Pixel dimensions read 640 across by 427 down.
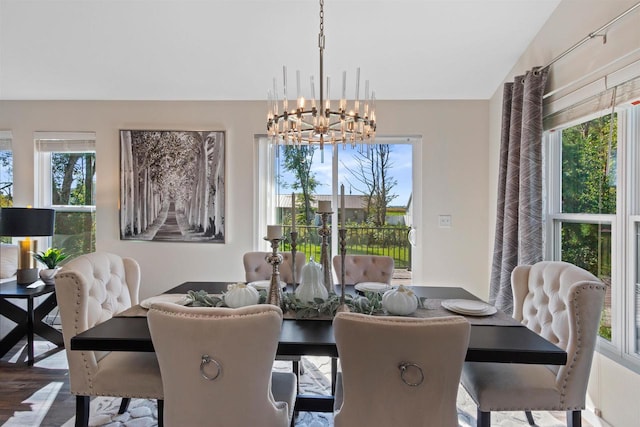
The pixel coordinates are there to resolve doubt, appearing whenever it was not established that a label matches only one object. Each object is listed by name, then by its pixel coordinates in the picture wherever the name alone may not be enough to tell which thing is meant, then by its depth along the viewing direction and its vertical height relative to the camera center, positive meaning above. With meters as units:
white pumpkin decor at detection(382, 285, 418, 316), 1.59 -0.41
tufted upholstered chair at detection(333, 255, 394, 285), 2.51 -0.40
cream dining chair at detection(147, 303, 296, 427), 1.09 -0.48
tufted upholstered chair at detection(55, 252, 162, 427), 1.62 -0.72
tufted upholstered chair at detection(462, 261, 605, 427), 1.43 -0.70
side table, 2.66 -0.83
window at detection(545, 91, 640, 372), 1.84 +0.02
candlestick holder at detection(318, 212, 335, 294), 1.83 -0.28
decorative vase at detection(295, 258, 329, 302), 1.73 -0.36
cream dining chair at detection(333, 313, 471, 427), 1.04 -0.48
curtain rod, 1.67 +0.96
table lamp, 2.80 -0.14
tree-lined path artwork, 3.38 +0.26
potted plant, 2.97 -0.44
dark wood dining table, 1.26 -0.49
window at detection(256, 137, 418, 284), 3.39 +0.22
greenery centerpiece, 1.63 -0.44
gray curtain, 2.37 +0.20
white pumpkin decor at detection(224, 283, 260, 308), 1.64 -0.40
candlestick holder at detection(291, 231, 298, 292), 1.75 -0.17
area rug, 1.97 -1.18
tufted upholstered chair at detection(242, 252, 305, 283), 2.57 -0.40
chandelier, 1.77 +0.46
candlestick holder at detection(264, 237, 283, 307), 1.67 -0.34
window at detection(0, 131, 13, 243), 3.53 +0.34
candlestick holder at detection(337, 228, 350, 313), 1.62 -0.26
